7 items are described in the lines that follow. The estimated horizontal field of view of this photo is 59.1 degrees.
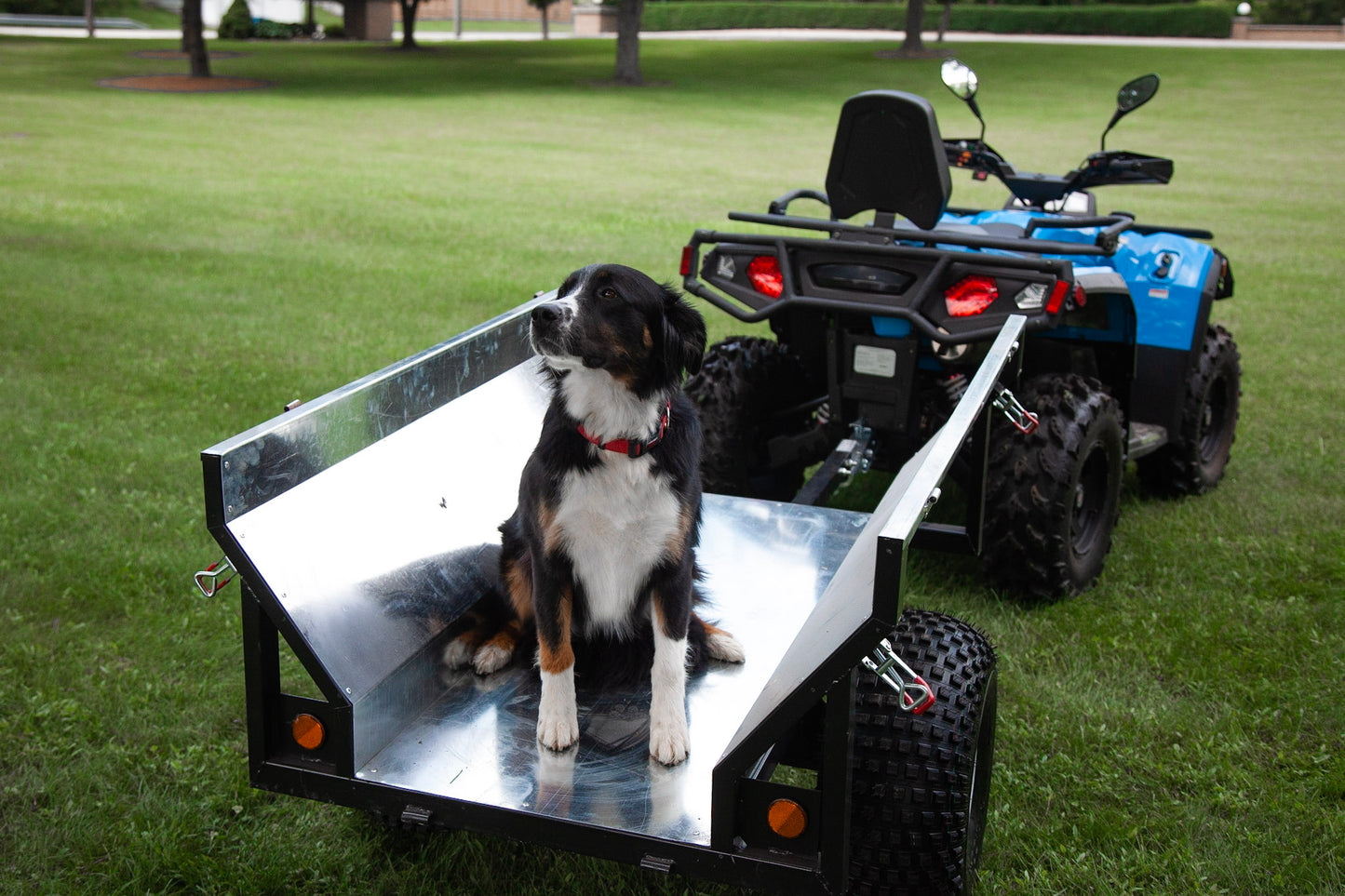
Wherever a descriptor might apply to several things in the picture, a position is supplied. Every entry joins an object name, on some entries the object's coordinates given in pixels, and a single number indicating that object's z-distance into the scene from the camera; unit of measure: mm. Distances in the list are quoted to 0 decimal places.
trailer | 2193
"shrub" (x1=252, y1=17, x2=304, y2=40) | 46938
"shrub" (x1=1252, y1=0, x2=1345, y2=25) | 45656
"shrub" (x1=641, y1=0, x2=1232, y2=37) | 46469
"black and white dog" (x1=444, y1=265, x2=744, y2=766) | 2717
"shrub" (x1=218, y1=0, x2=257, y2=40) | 45844
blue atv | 4043
